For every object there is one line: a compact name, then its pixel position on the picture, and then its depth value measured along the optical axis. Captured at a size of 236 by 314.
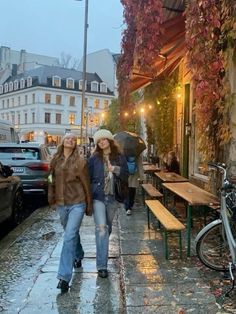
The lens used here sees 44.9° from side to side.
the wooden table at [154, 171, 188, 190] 6.02
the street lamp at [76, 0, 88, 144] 15.98
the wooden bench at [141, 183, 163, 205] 5.23
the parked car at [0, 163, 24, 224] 5.13
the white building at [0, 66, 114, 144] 44.76
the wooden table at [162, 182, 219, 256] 3.71
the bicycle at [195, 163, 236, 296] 3.00
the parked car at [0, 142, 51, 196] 7.30
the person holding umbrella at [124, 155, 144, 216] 6.18
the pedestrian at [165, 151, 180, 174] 7.70
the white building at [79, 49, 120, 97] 46.98
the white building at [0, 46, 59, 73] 52.79
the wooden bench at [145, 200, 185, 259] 3.45
